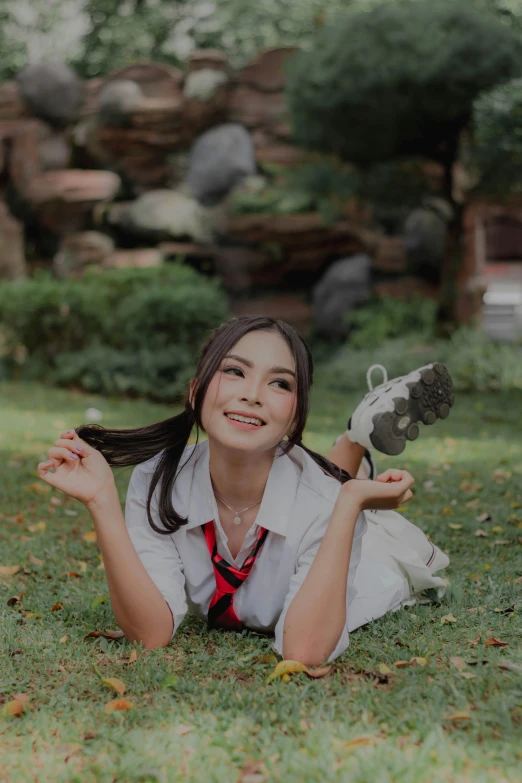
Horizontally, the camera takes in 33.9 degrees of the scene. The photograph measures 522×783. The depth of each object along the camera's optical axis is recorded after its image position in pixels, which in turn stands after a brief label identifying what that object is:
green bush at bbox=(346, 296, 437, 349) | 12.75
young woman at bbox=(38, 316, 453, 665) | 2.35
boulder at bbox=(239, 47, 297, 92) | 15.59
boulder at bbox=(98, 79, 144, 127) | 15.09
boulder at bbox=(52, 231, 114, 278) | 13.96
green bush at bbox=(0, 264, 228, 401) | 10.30
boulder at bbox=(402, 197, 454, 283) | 13.96
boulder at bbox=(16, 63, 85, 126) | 15.38
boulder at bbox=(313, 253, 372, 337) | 13.62
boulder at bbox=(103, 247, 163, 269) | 13.38
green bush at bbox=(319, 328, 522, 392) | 10.36
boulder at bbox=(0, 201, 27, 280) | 14.87
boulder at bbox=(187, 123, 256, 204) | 15.02
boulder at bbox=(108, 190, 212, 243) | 14.13
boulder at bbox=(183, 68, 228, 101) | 15.13
